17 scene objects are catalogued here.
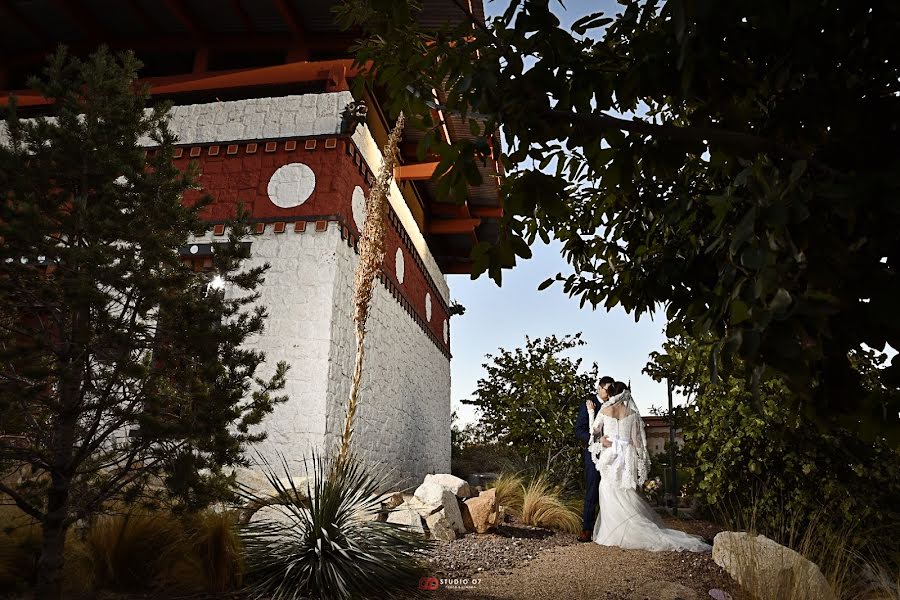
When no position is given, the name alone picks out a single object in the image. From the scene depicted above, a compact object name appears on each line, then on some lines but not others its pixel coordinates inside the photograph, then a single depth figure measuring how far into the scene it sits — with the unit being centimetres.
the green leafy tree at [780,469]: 523
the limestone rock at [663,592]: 417
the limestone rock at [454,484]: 739
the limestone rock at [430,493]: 649
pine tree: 302
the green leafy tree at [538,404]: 1101
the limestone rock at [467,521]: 691
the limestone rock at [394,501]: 591
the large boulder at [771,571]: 391
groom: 720
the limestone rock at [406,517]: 579
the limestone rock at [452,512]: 640
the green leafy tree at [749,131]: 115
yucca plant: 364
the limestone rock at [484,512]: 684
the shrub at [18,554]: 329
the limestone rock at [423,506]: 632
